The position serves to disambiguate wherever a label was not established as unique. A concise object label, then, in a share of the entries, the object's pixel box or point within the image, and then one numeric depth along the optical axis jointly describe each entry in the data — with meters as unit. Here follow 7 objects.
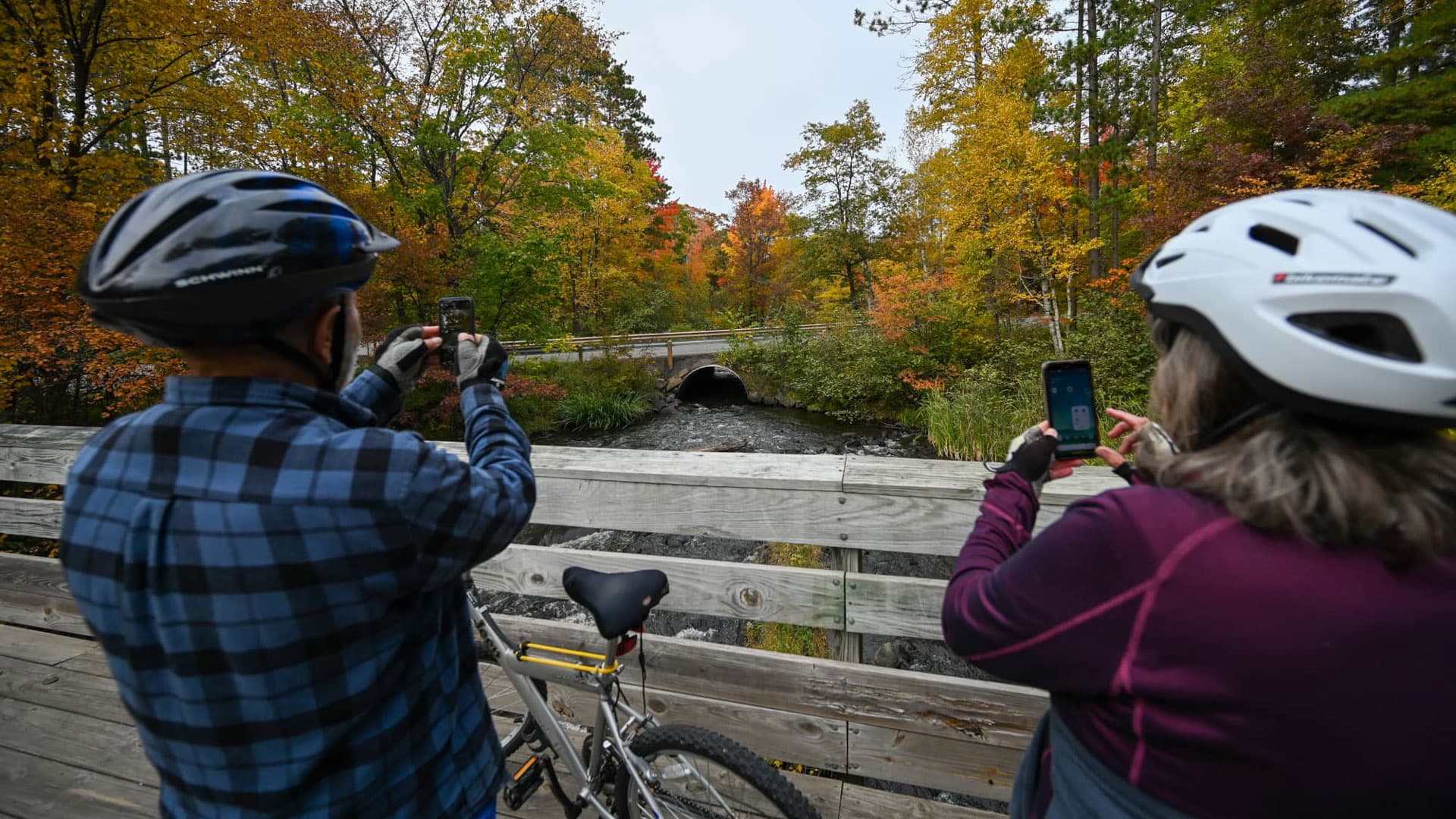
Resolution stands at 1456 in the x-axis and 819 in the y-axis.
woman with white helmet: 0.58
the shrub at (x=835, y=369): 14.57
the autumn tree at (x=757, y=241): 28.08
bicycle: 1.42
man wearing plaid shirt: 0.79
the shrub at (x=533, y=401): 11.71
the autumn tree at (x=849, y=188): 19.38
